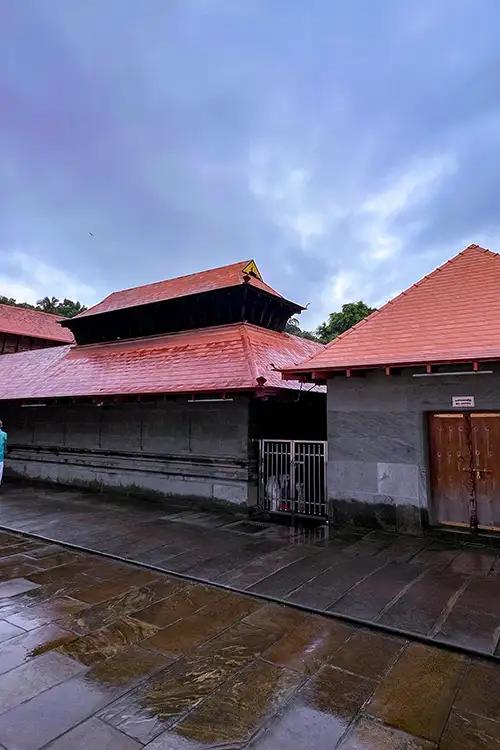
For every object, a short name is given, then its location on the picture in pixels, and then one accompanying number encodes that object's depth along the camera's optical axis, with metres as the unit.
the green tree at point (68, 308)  39.47
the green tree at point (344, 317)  27.41
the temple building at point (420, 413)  6.56
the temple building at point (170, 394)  8.86
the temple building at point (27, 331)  21.05
